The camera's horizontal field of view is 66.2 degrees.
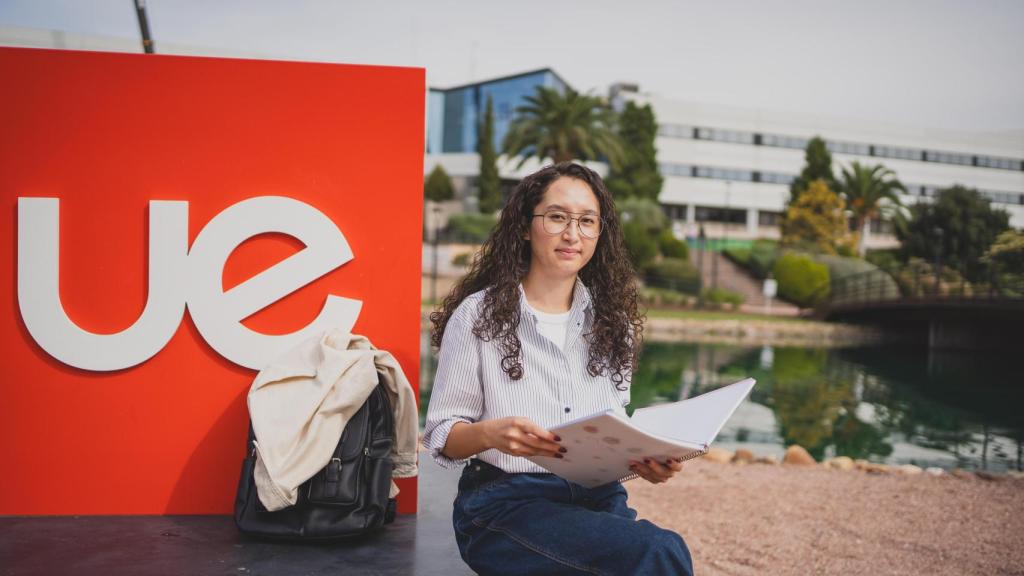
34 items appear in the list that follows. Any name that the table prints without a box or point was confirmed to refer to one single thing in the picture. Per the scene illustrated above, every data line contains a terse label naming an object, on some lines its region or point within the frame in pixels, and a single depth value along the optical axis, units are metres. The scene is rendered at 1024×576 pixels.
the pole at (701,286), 30.80
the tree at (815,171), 41.44
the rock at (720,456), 7.78
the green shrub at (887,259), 37.50
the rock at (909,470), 7.50
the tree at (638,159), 38.84
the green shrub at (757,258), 35.88
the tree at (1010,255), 23.72
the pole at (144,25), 5.08
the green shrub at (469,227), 36.03
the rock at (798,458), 7.79
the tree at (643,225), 32.00
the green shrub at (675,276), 32.28
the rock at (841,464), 7.60
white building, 47.16
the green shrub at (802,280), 32.19
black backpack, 2.29
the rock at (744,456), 7.88
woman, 1.68
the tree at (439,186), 42.39
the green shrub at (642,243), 31.69
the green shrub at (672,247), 34.22
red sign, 2.73
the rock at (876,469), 7.52
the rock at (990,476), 7.16
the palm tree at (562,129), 31.34
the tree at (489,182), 40.38
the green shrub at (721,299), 30.86
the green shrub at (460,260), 31.95
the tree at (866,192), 40.66
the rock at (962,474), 7.18
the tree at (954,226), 37.59
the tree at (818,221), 37.44
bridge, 20.20
